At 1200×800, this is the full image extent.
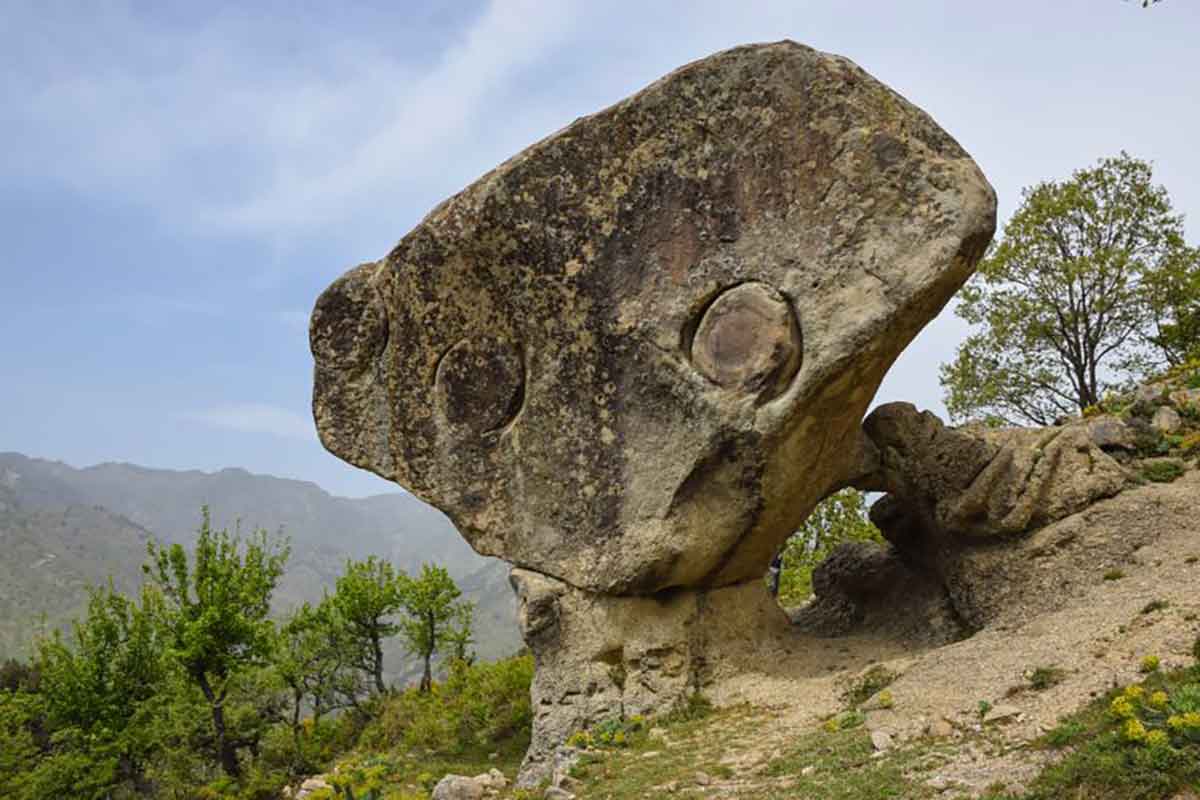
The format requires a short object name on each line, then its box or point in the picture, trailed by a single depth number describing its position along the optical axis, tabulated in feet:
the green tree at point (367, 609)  103.81
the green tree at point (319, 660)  86.89
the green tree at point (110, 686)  80.02
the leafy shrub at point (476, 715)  61.82
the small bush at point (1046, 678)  32.53
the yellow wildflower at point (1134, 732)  22.91
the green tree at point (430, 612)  106.63
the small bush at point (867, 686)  40.01
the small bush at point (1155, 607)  35.65
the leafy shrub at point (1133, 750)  21.49
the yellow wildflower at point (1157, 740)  22.24
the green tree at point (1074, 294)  105.19
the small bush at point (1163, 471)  48.52
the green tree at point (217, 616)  72.02
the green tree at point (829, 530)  106.73
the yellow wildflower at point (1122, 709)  24.44
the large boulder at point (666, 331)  40.11
